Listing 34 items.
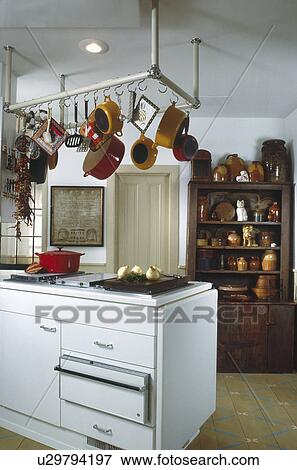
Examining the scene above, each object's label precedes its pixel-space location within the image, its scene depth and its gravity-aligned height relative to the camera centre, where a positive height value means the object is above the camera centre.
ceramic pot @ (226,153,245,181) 3.69 +0.66
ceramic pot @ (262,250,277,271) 3.64 -0.20
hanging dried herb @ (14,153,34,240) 2.66 +0.31
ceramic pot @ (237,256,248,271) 3.67 -0.23
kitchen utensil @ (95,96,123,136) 2.03 +0.60
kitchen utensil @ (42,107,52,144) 2.36 +0.59
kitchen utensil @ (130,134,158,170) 2.37 +0.50
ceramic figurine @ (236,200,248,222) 3.67 +0.24
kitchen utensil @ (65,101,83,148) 2.40 +0.58
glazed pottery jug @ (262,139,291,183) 3.61 +0.69
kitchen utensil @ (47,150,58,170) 2.66 +0.51
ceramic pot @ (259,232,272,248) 3.67 +0.01
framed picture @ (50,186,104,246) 3.97 +0.22
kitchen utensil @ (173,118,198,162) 2.23 +0.51
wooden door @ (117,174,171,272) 3.90 +0.18
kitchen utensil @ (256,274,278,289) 3.63 -0.37
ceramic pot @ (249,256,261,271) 3.69 -0.22
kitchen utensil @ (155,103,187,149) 2.14 +0.59
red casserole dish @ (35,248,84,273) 2.32 -0.13
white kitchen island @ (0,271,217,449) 1.71 -0.58
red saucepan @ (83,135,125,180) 2.29 +0.45
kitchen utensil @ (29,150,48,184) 2.69 +0.46
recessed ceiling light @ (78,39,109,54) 2.34 +1.13
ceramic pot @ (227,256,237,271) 3.71 -0.22
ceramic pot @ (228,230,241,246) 3.68 +0.00
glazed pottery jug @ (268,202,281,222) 3.64 +0.23
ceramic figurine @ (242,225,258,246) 3.69 +0.03
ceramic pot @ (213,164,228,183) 3.62 +0.58
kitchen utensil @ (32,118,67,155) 2.38 +0.58
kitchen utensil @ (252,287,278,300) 3.59 -0.47
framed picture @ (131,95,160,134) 2.19 +0.67
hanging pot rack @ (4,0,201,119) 1.92 +0.79
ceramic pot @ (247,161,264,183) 3.63 +0.59
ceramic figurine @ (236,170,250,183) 3.62 +0.55
